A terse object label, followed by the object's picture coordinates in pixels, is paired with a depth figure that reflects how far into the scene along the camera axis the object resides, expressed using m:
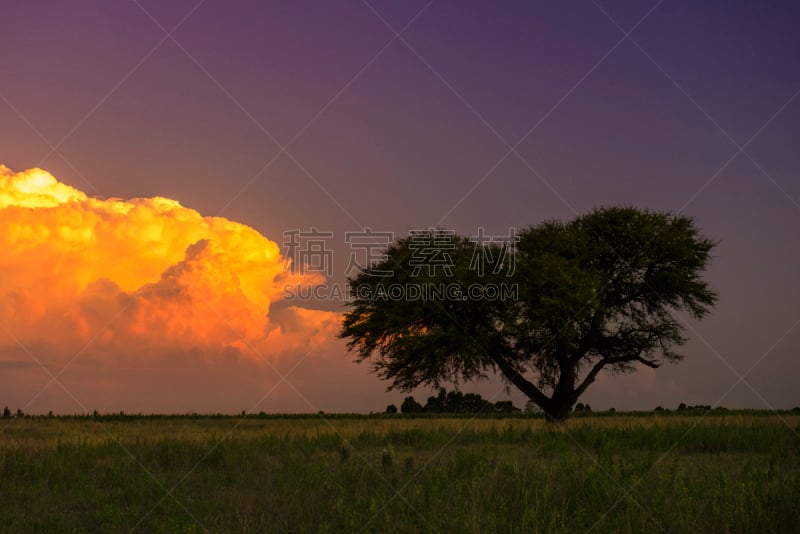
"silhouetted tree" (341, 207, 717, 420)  31.91
